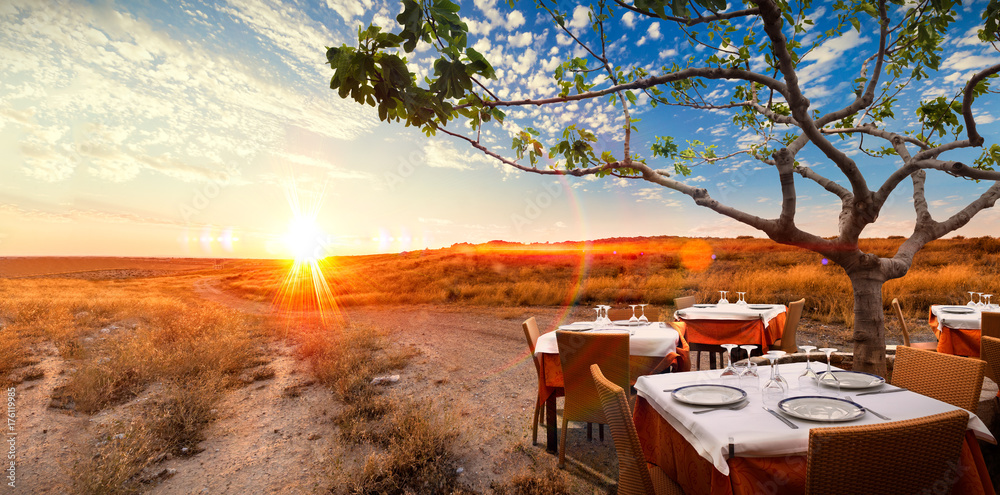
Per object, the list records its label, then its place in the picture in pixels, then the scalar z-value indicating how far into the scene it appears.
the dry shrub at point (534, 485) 2.84
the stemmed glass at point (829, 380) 2.11
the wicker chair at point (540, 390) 3.67
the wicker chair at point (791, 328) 5.44
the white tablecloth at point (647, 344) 3.62
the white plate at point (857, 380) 2.07
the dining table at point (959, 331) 4.47
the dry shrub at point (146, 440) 2.79
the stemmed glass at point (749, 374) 2.34
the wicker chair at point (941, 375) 2.12
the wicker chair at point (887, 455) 1.28
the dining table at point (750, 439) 1.49
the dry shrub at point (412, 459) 2.93
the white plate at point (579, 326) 4.37
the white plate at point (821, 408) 1.66
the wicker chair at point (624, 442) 1.74
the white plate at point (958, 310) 4.89
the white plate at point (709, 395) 1.88
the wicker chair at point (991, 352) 2.87
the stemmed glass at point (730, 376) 2.29
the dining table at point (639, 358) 3.61
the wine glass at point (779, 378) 2.08
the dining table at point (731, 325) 5.15
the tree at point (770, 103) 1.99
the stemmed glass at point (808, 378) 2.22
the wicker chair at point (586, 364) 3.20
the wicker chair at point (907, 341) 5.13
